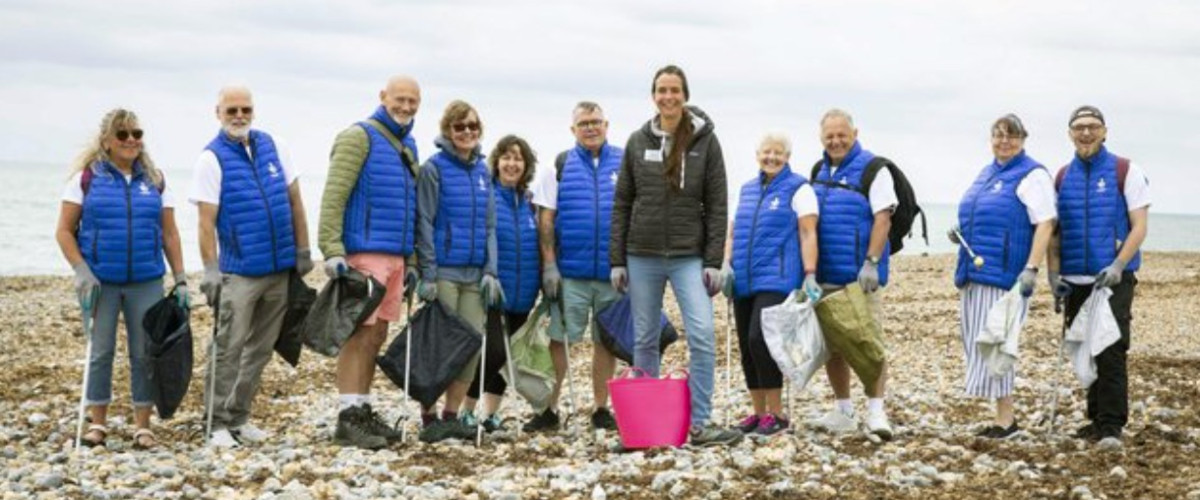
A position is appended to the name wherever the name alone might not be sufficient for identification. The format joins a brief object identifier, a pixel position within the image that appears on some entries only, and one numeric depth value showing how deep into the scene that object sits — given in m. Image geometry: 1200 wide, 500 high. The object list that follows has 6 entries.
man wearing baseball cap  9.11
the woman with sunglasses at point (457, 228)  8.87
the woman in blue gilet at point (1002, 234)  9.01
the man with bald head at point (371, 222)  8.62
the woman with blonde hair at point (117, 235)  8.64
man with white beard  8.66
